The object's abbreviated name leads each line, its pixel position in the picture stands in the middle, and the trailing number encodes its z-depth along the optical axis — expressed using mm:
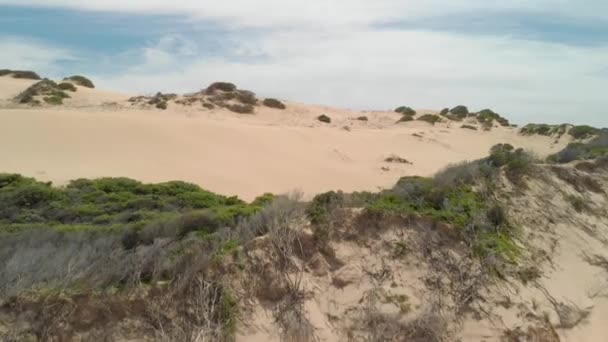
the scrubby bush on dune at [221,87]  29983
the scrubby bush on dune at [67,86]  27853
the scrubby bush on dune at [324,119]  28844
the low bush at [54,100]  24697
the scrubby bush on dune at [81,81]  32591
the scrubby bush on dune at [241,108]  27719
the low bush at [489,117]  33188
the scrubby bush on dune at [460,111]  34688
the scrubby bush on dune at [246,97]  29017
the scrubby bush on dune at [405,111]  33875
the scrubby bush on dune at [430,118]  30958
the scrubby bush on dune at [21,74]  31891
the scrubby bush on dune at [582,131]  27328
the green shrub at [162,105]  26047
